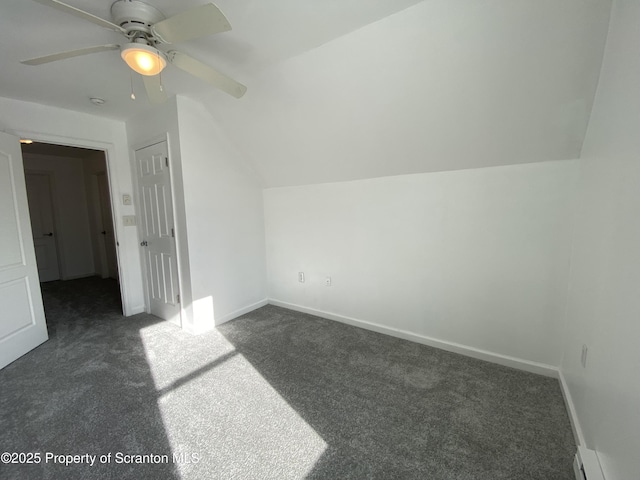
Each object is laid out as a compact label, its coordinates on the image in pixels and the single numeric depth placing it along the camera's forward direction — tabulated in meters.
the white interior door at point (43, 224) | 5.13
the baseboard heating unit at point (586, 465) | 1.16
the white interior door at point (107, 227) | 5.34
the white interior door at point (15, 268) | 2.43
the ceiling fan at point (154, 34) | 1.22
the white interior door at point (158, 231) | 2.97
